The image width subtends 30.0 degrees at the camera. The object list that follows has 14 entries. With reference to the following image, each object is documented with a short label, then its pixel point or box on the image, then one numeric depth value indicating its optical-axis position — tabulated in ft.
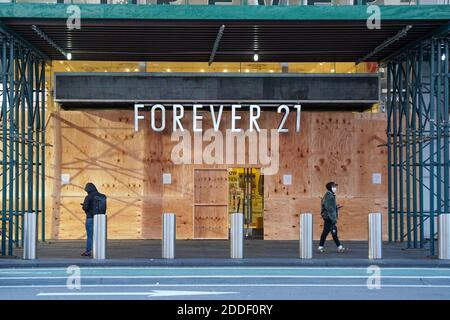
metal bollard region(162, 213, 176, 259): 66.33
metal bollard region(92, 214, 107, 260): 65.57
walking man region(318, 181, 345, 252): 72.74
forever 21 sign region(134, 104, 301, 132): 88.38
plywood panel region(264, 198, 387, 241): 91.25
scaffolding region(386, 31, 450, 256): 69.62
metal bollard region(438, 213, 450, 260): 66.13
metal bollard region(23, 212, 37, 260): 65.62
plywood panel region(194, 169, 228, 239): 91.04
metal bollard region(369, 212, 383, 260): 66.95
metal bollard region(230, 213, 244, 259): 66.18
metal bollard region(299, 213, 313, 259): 66.69
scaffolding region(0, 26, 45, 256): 68.44
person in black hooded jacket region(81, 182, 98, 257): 69.46
